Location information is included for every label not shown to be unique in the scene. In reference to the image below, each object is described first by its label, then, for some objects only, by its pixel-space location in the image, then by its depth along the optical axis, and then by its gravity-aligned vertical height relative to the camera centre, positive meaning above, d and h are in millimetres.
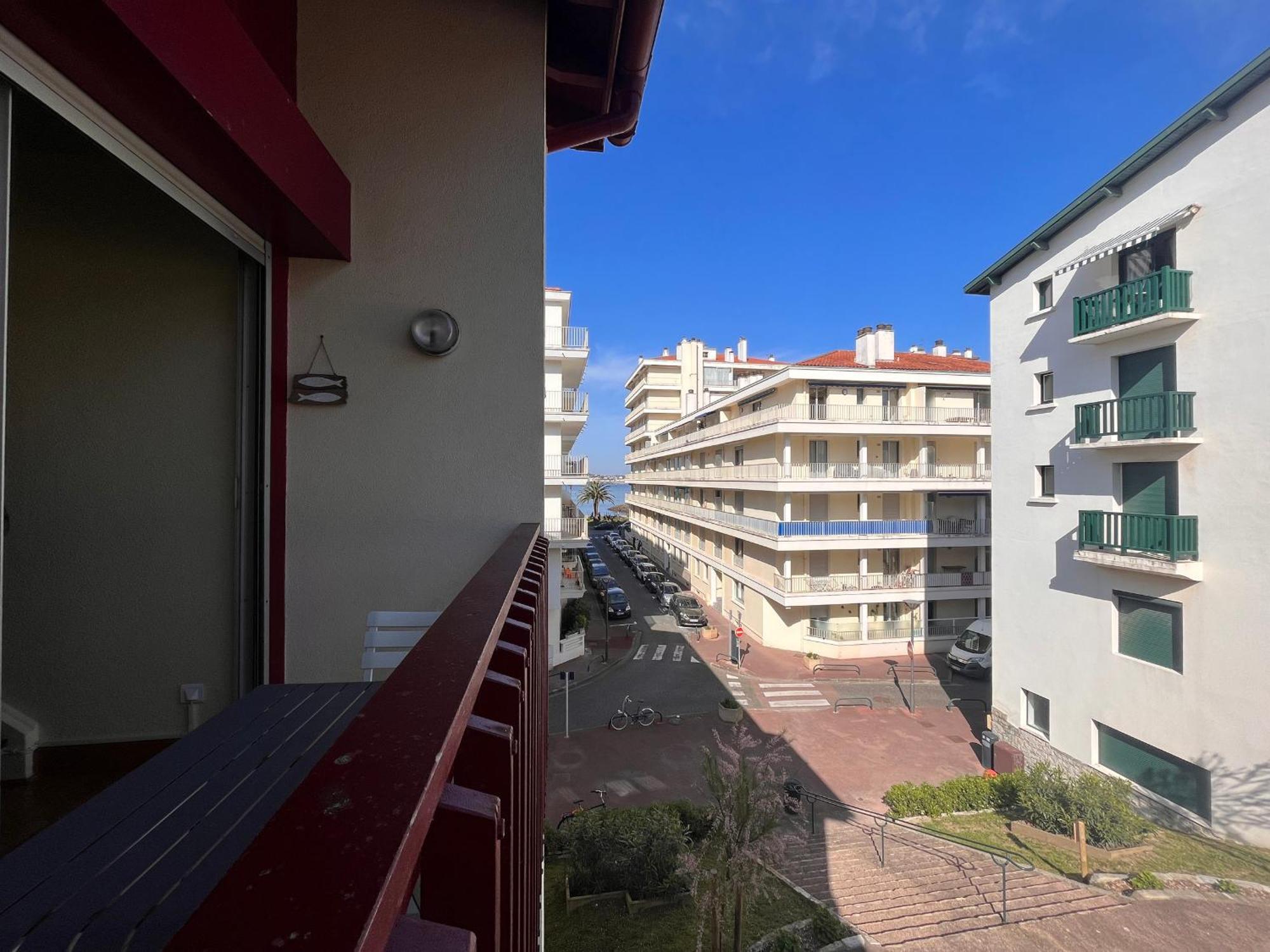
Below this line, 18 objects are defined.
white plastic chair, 2820 -750
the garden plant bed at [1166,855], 8602 -5627
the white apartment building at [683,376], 37219 +7421
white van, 17344 -4917
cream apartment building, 18984 -608
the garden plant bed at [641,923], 6828 -5345
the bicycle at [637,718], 14117 -5589
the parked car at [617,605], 22672 -4560
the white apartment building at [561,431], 15562 +1615
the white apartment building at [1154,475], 8812 +206
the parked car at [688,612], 23203 -4982
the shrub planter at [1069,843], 9055 -5740
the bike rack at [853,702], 15617 -5727
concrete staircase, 7516 -5590
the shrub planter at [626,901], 7488 -5316
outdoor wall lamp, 3705 +971
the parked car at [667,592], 26406 -4888
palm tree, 53719 -669
